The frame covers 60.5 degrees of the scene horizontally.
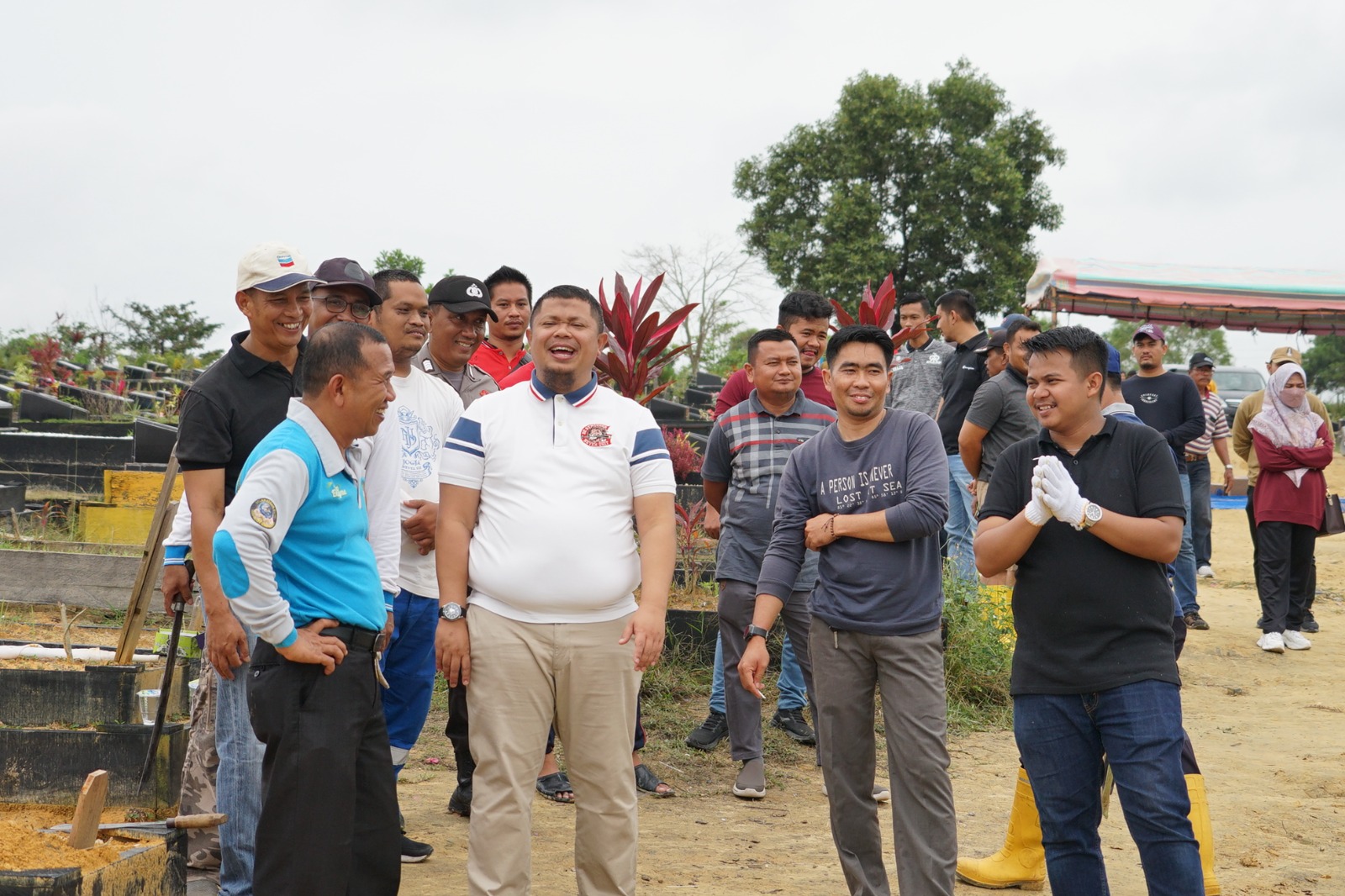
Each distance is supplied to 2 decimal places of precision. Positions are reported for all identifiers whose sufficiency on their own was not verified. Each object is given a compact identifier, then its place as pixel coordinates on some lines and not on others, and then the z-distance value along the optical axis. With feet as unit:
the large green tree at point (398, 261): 94.01
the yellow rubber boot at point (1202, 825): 12.71
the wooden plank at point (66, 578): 25.27
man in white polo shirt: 11.39
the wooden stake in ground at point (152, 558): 14.74
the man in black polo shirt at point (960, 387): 26.21
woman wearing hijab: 27.81
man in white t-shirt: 13.66
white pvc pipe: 19.67
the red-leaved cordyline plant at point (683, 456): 32.07
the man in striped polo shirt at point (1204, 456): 32.60
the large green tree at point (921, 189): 93.30
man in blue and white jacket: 9.71
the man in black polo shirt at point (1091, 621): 10.33
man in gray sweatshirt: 12.10
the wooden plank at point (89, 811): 10.63
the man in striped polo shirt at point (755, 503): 17.19
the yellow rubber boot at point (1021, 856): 14.03
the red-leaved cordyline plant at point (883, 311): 25.29
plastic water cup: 15.94
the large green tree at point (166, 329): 106.32
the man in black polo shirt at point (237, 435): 10.98
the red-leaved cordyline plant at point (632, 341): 20.24
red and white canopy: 53.93
